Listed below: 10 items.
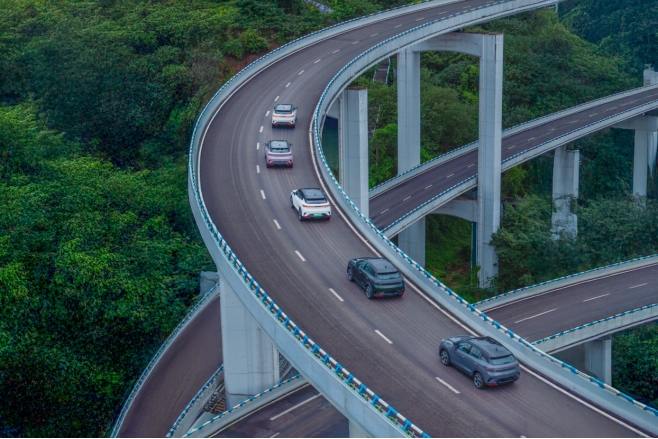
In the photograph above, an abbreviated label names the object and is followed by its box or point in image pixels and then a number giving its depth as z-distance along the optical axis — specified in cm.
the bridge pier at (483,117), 6725
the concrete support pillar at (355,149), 5712
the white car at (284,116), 5397
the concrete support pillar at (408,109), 7119
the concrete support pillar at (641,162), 8075
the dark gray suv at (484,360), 2950
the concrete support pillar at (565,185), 7188
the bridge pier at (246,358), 3862
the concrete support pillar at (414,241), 7088
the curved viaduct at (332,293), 2869
